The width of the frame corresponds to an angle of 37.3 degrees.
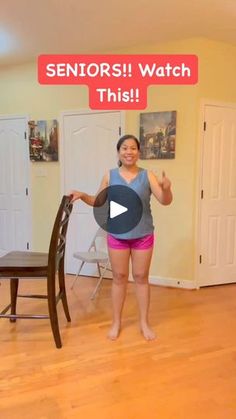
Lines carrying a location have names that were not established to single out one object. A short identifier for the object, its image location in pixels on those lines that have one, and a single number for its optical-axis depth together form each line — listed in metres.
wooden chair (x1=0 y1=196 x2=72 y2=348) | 2.28
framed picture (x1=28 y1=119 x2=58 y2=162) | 3.94
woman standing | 2.33
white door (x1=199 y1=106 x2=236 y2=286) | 3.46
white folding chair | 3.32
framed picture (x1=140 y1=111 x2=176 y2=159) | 3.42
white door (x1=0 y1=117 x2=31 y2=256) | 4.15
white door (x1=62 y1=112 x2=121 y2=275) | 3.71
